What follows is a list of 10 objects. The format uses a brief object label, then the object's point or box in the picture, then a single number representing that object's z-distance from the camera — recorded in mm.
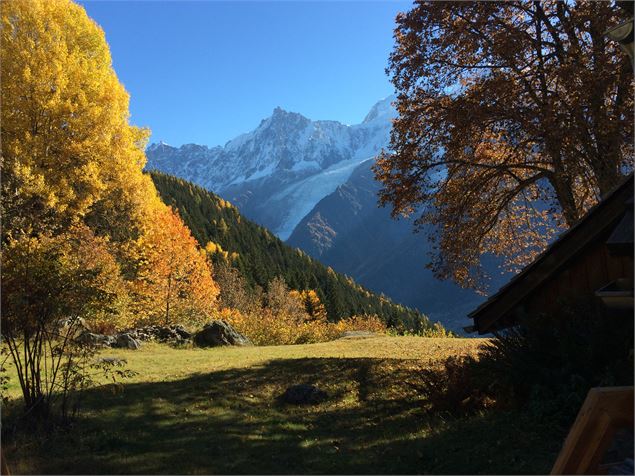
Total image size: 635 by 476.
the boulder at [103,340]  17594
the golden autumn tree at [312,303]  73756
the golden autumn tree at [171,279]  25167
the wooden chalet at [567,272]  7805
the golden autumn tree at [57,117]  18734
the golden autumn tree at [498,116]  10891
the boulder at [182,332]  21203
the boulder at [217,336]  20766
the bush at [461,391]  8516
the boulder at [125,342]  18703
